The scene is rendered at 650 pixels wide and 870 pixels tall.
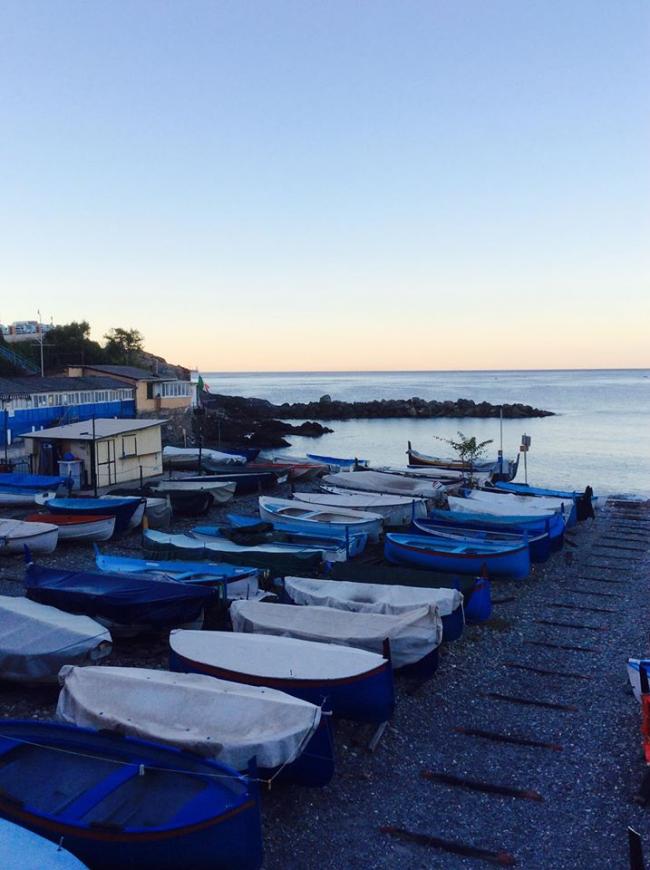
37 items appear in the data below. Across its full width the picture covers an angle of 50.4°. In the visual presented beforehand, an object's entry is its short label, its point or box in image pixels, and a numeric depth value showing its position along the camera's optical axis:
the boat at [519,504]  25.20
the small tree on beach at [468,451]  37.72
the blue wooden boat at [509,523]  21.92
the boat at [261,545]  18.14
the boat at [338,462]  40.06
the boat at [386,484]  28.89
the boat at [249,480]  31.50
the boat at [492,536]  20.77
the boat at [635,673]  10.67
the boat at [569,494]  27.17
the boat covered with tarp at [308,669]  9.85
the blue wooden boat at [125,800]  6.80
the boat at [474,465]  37.72
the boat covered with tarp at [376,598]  13.37
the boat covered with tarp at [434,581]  15.17
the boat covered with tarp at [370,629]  11.81
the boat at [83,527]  21.23
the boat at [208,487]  27.61
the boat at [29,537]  19.44
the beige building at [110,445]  27.95
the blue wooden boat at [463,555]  18.41
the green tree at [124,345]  75.69
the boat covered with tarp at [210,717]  8.15
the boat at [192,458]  37.78
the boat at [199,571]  15.02
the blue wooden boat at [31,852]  6.04
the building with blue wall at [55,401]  33.78
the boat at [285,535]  19.83
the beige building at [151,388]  45.78
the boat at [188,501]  26.05
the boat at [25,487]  25.61
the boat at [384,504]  24.58
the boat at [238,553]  16.62
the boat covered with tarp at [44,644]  11.27
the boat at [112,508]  22.23
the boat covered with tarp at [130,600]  13.12
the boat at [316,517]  22.38
